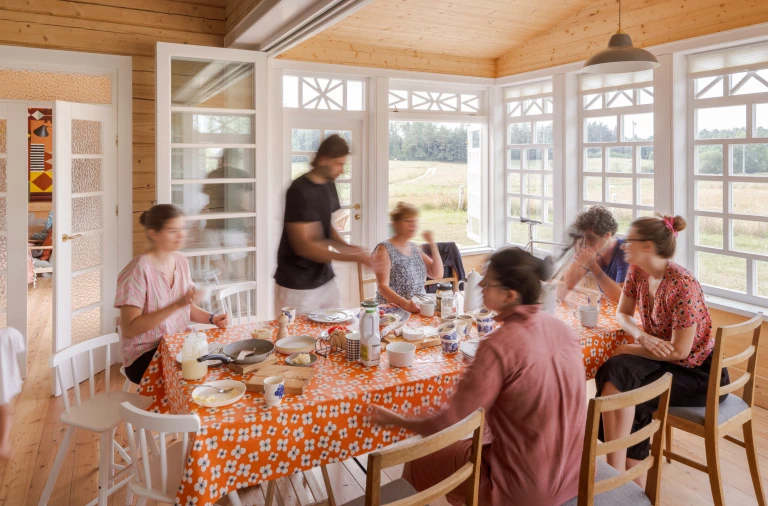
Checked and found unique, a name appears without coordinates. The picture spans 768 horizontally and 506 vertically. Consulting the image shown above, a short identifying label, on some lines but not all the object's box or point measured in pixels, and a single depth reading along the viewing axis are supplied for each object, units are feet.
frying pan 7.01
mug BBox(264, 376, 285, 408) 5.84
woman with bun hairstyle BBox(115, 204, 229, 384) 8.11
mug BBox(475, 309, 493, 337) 8.47
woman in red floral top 7.69
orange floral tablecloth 5.47
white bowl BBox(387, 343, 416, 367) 6.98
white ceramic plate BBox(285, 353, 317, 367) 6.99
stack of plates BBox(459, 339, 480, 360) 7.36
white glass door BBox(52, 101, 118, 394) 12.41
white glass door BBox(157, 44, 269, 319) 13.60
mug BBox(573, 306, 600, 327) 8.68
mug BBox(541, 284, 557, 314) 9.32
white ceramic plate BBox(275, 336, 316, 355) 7.55
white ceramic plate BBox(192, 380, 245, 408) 5.91
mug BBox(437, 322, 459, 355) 7.54
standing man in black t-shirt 9.20
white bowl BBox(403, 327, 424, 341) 7.88
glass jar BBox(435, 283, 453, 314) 9.34
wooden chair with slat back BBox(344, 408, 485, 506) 4.31
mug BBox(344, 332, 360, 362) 7.24
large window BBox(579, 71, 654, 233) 15.16
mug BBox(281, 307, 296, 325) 8.58
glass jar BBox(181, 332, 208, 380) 6.60
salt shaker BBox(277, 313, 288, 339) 8.04
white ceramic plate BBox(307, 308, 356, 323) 8.87
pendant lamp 8.76
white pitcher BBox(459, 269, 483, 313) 9.58
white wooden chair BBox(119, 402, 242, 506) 5.33
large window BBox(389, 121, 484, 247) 18.95
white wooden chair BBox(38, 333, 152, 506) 7.42
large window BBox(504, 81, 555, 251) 18.30
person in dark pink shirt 5.28
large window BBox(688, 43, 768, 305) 12.63
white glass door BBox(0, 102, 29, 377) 12.87
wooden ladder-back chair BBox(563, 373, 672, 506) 5.25
